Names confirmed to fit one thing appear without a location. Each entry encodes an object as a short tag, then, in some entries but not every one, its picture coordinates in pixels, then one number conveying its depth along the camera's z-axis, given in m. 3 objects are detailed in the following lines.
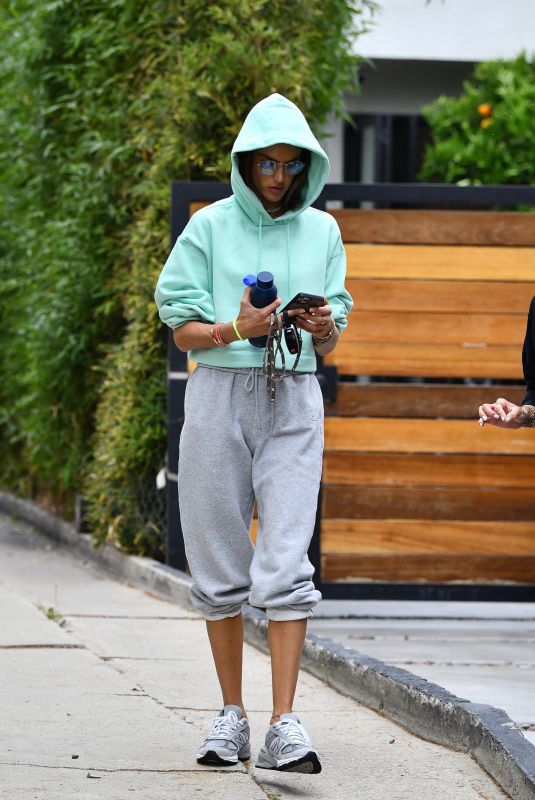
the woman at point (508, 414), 9.10
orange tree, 25.09
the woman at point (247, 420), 8.65
